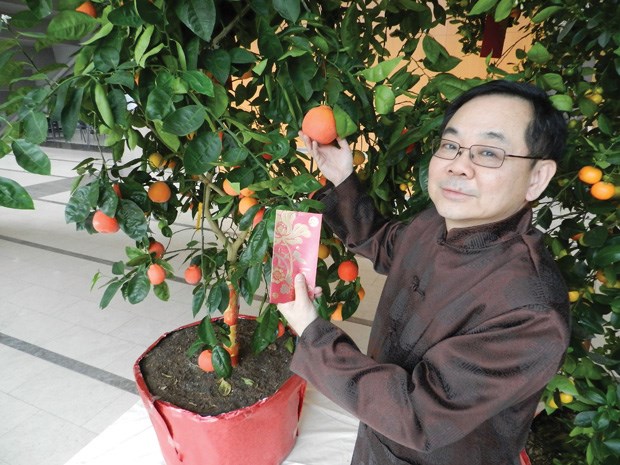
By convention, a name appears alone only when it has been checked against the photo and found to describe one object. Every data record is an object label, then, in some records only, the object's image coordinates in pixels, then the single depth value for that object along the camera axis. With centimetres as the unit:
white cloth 152
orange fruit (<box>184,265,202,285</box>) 124
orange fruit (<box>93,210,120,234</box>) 95
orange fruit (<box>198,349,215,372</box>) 127
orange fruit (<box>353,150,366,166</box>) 110
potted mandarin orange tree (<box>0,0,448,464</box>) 70
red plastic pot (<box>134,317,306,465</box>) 123
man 61
